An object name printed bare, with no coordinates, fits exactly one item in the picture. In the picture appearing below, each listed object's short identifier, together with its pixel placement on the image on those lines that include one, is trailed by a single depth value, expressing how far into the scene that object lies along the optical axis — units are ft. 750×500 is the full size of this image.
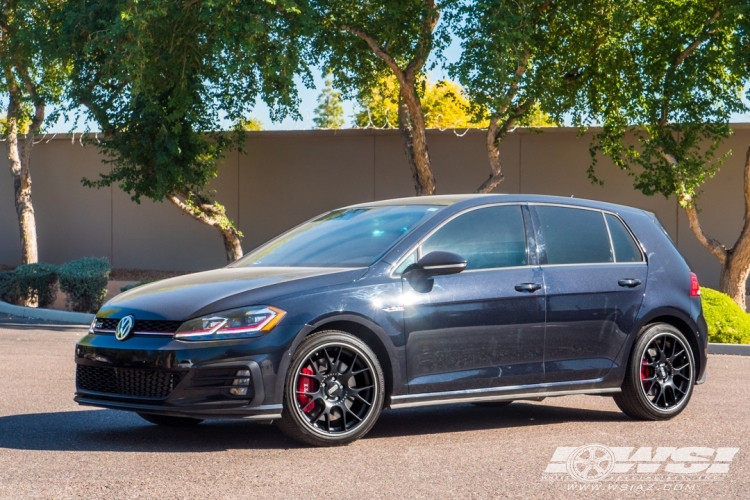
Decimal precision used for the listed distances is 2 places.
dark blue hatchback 22.61
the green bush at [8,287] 67.41
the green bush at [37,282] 65.87
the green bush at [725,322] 49.14
